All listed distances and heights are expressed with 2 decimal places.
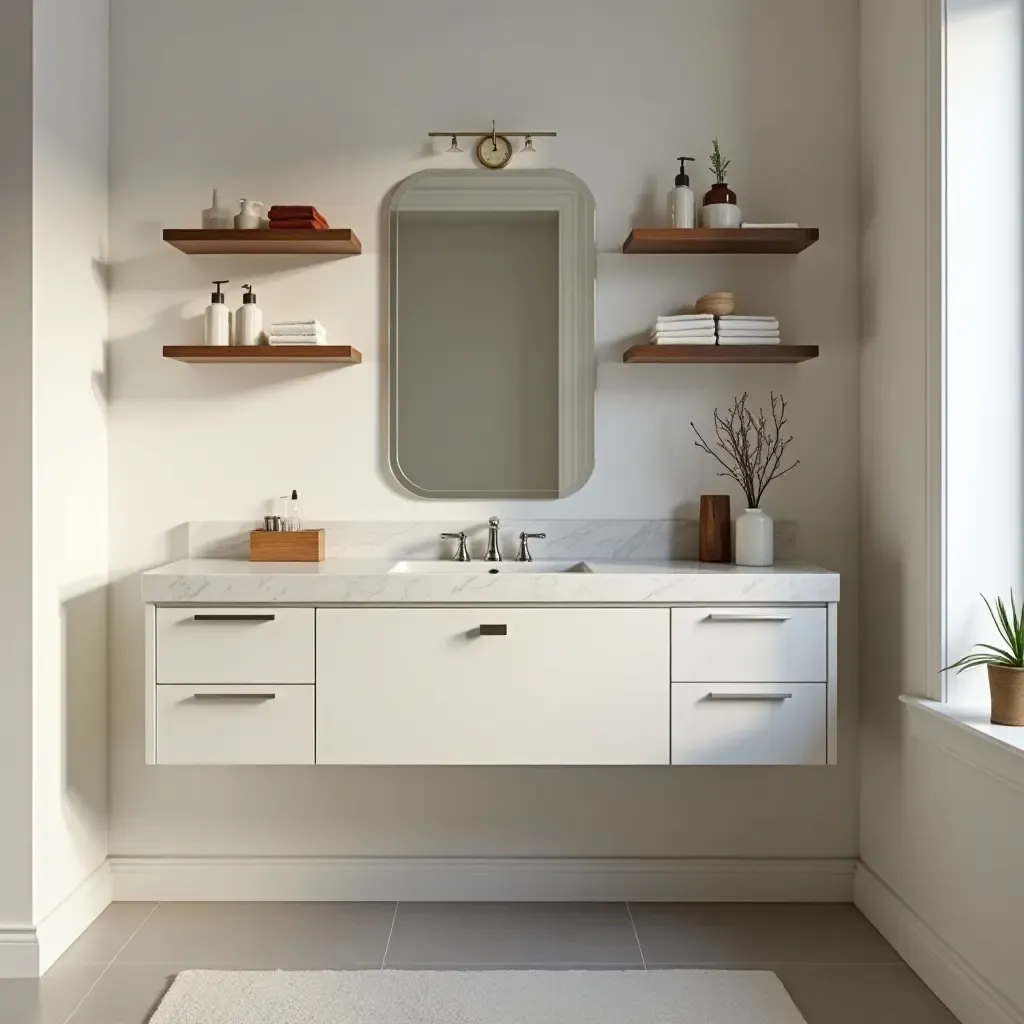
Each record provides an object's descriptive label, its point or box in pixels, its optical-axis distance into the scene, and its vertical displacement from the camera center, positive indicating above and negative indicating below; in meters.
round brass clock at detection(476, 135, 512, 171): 3.11 +1.01
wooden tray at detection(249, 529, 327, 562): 3.00 -0.13
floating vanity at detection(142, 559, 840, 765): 2.69 -0.41
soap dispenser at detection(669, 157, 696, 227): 2.99 +0.83
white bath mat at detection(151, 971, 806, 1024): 2.39 -1.15
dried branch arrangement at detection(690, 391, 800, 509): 3.14 +0.17
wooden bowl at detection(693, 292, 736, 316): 2.98 +0.55
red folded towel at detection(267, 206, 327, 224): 2.92 +0.78
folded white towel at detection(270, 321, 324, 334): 2.97 +0.48
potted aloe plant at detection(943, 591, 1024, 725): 2.31 -0.37
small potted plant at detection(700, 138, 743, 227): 2.97 +0.81
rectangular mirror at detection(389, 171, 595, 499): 3.13 +0.49
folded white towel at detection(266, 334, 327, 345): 2.98 +0.45
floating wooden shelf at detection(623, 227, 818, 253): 2.93 +0.72
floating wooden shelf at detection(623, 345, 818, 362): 2.94 +0.41
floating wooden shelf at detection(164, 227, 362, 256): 2.92 +0.71
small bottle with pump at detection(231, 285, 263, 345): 3.02 +0.50
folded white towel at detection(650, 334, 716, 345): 2.95 +0.44
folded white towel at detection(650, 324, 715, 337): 2.95 +0.47
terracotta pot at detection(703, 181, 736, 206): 2.99 +0.85
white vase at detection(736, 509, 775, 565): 2.94 -0.10
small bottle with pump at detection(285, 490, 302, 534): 3.05 -0.05
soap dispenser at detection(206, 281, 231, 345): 3.02 +0.50
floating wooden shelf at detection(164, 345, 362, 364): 2.95 +0.40
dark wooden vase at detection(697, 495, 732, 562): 3.04 -0.08
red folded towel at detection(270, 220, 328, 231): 2.93 +0.75
